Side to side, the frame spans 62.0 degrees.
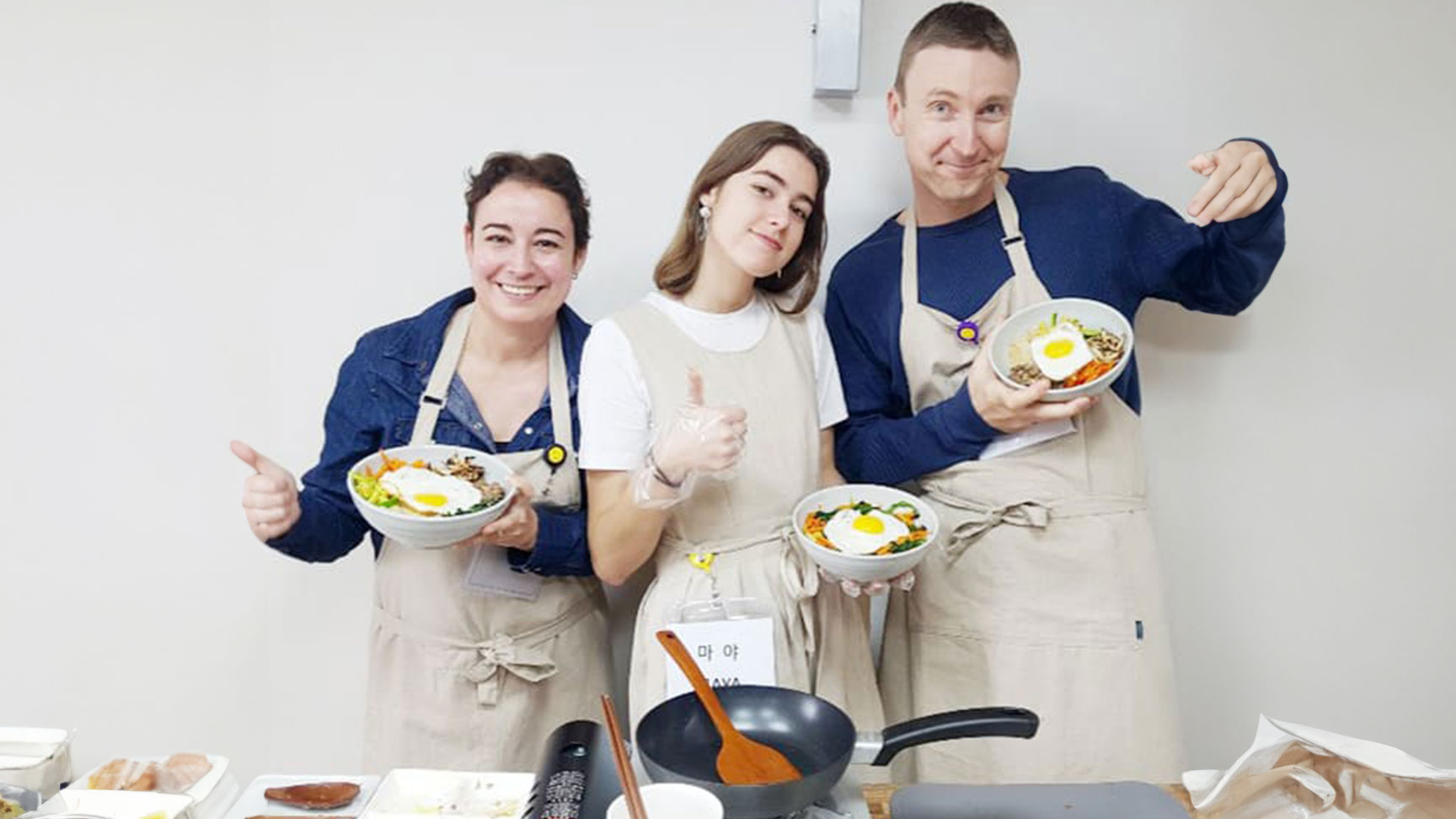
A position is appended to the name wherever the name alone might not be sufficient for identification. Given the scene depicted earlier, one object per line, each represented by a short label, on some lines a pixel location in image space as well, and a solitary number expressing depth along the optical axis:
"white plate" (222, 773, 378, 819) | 1.41
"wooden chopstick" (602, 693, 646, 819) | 1.21
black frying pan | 1.29
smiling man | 2.22
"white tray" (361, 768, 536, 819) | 1.39
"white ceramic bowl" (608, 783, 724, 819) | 1.25
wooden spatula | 1.42
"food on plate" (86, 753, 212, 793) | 1.43
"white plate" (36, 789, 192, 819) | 1.36
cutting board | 1.49
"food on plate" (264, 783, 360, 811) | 1.41
